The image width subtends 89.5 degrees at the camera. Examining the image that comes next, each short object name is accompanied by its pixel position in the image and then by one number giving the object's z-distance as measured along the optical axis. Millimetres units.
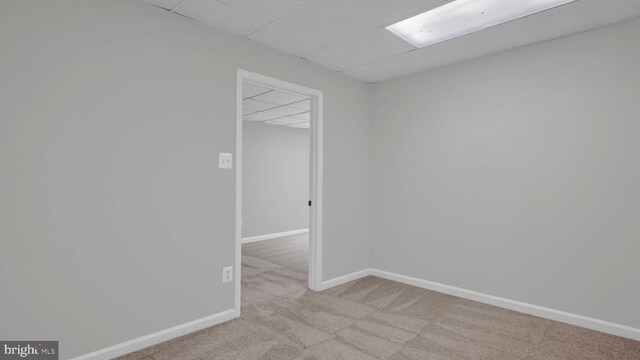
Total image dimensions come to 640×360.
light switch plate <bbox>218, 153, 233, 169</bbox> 2715
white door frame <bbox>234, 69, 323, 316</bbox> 3515
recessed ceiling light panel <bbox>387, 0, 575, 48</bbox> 2357
